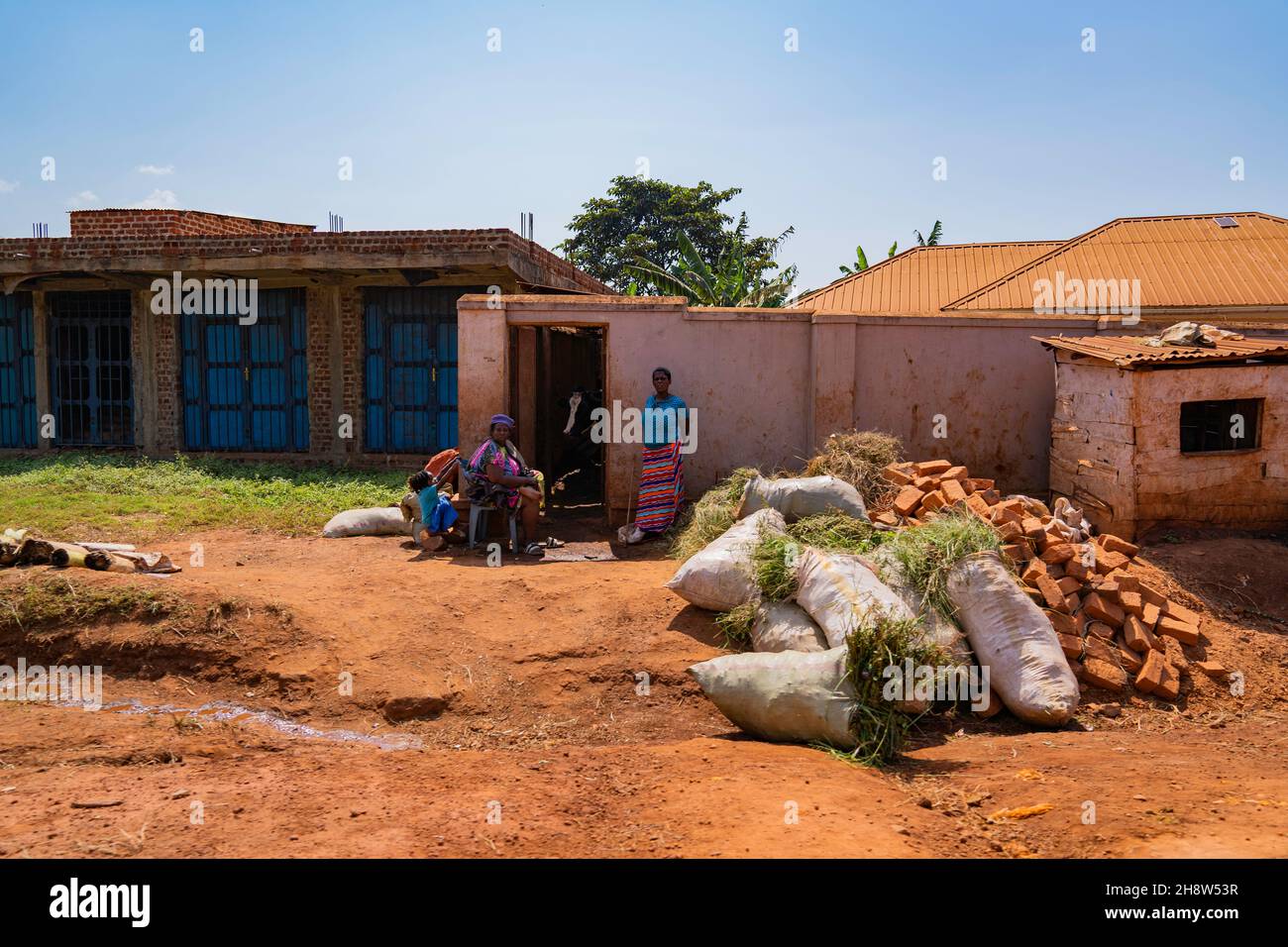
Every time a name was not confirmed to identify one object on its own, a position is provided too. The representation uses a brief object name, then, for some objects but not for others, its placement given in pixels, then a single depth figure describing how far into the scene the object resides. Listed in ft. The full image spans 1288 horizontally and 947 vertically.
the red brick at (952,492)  22.74
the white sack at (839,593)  17.94
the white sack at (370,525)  30.73
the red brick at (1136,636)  20.10
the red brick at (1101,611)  20.36
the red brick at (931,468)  25.62
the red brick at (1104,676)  19.20
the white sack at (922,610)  18.47
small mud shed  25.81
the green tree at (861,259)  77.77
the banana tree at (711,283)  60.49
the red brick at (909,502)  23.39
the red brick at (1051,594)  19.88
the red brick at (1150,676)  19.43
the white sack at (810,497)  23.53
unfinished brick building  44.57
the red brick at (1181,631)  20.79
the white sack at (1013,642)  17.70
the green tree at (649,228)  105.60
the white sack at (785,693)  15.97
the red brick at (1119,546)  22.90
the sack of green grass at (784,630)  18.72
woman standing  29.89
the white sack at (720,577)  20.71
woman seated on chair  28.30
